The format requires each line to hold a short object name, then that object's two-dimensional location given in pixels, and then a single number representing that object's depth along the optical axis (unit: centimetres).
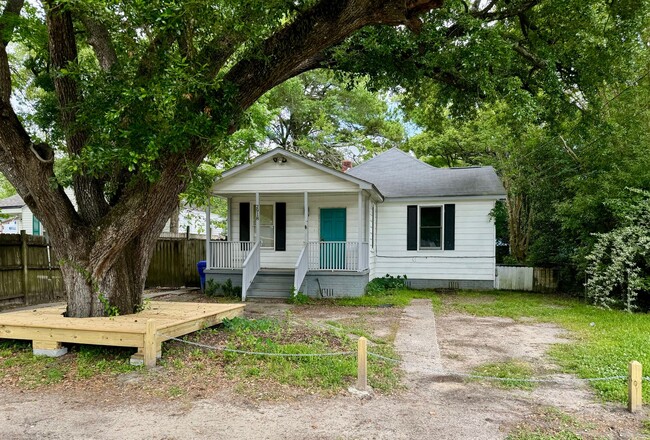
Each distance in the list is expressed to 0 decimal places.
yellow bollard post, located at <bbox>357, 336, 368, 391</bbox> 492
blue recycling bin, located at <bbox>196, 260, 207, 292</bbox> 1391
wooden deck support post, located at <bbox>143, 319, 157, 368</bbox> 550
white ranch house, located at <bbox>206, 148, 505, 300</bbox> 1277
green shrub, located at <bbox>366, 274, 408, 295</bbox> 1386
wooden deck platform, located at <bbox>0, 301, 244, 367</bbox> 557
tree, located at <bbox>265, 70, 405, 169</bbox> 2458
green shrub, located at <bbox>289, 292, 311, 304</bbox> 1175
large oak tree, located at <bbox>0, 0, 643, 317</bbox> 528
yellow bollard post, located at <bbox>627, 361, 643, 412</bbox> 432
